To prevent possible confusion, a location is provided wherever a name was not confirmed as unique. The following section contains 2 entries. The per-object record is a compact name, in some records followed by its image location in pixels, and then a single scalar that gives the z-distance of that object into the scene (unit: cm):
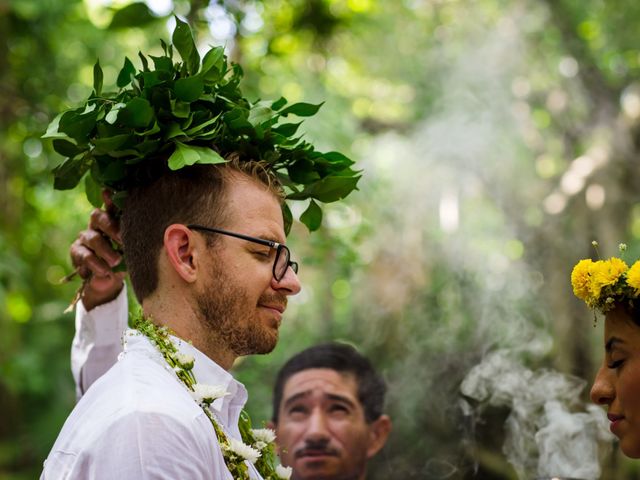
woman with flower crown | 236
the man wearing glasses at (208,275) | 222
